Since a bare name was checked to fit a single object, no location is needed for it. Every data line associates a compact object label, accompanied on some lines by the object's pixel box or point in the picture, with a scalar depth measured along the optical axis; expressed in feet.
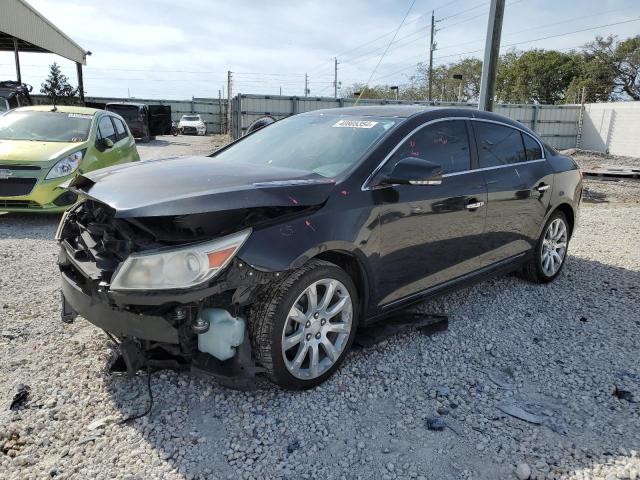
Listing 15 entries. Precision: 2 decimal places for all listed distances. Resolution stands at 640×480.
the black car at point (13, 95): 45.68
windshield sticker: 12.03
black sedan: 8.35
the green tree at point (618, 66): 131.64
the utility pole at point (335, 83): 207.36
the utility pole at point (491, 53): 30.71
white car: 111.14
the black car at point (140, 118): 74.49
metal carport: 59.77
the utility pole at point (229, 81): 98.43
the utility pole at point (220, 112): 123.40
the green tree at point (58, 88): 87.30
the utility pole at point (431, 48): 130.85
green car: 21.63
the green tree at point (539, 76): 146.82
